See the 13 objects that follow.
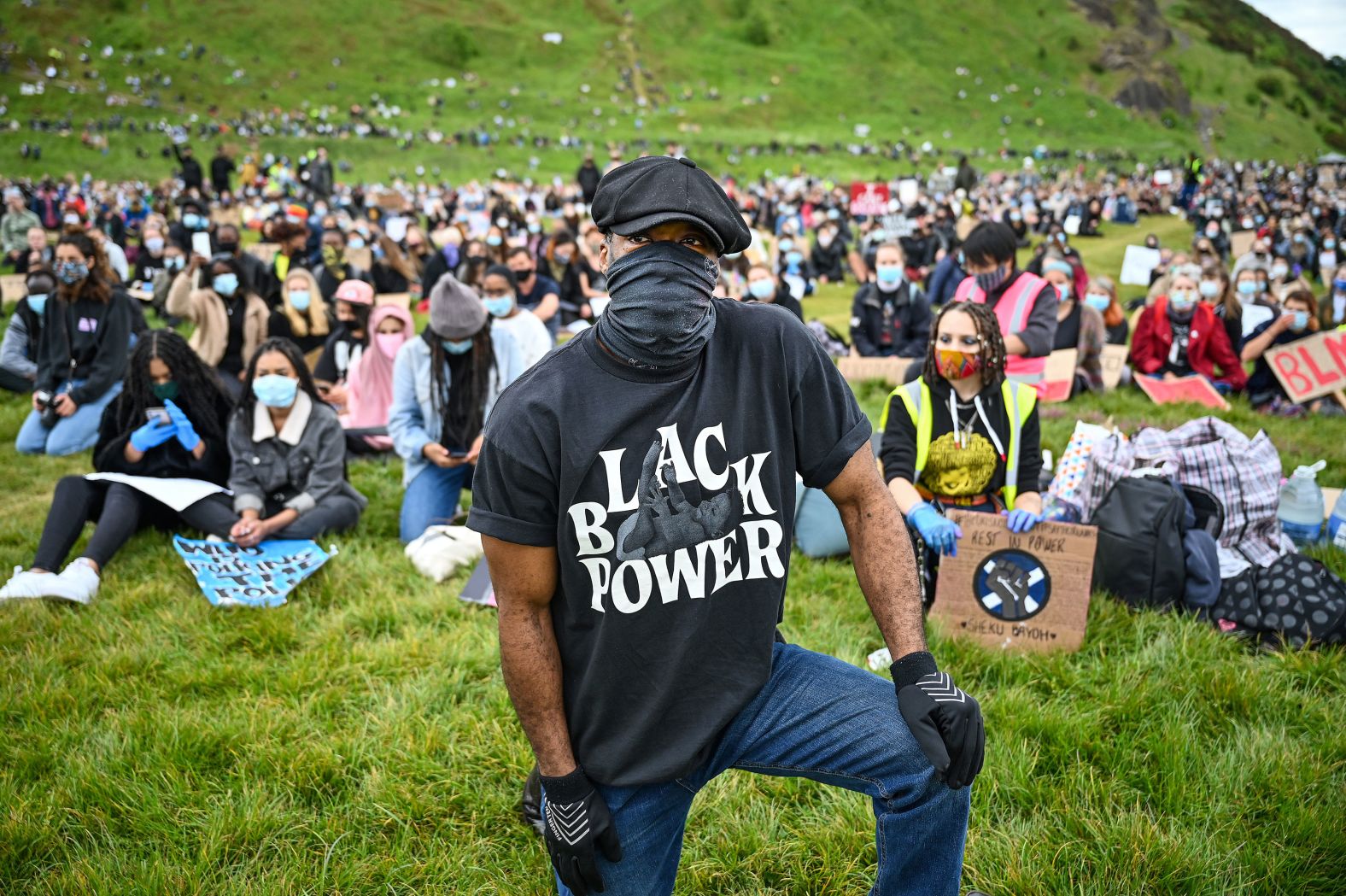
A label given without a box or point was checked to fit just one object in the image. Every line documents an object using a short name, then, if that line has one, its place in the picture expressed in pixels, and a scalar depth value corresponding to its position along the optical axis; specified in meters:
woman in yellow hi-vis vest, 4.15
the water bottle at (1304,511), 5.45
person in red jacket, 8.91
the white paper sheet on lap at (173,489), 5.43
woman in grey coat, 5.58
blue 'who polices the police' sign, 4.84
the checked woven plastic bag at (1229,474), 4.82
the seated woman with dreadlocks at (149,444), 5.26
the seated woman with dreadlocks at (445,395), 5.91
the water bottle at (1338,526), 5.30
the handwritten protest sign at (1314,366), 8.59
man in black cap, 1.84
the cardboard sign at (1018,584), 4.18
